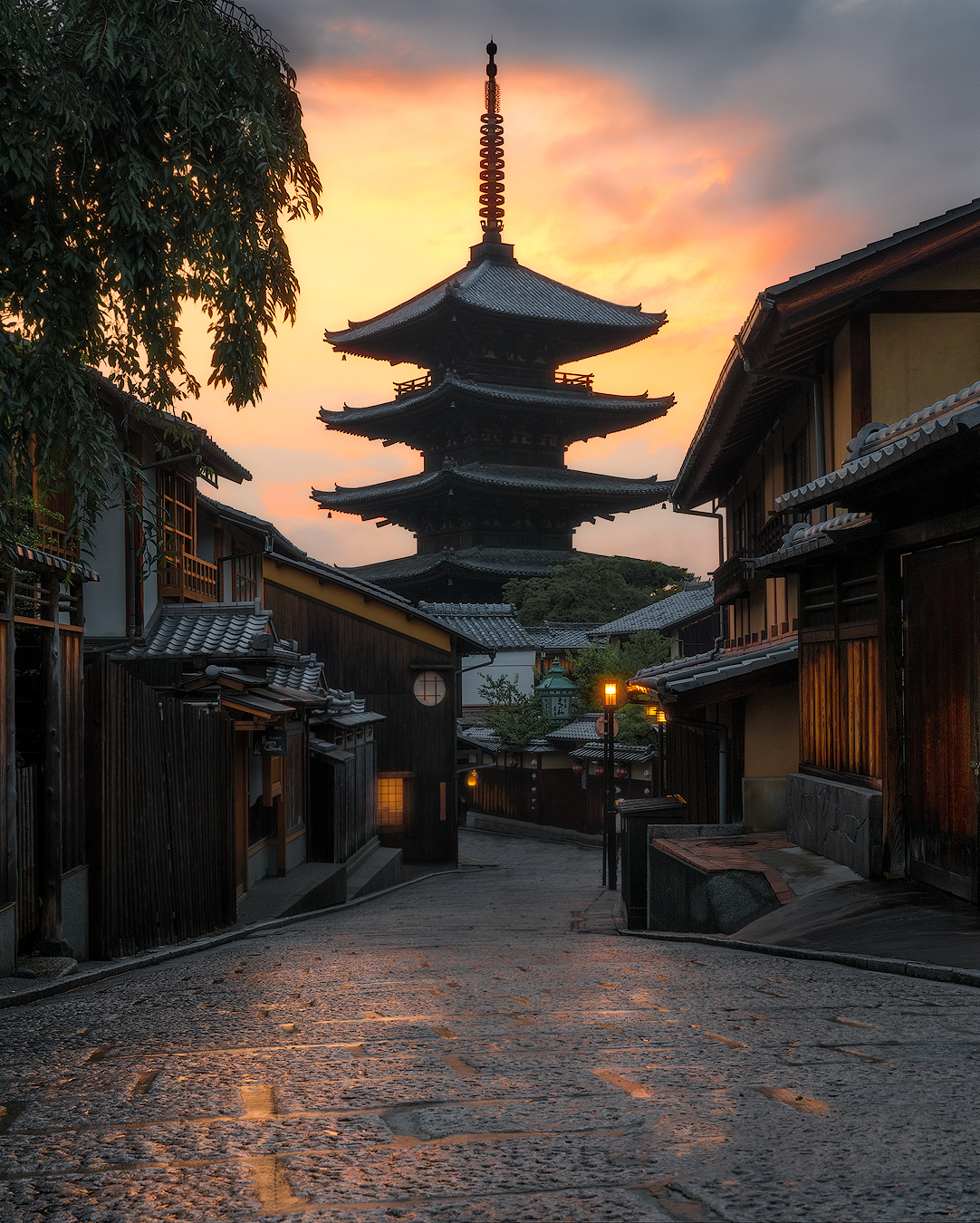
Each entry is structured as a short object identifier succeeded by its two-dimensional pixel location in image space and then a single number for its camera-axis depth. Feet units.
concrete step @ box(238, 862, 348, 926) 47.50
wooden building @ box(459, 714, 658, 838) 122.01
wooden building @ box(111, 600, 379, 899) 48.47
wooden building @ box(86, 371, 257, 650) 57.41
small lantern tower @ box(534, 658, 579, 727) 135.44
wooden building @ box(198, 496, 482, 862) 97.09
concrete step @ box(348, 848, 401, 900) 69.00
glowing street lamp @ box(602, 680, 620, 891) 77.61
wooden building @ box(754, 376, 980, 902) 26.68
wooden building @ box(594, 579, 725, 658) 140.26
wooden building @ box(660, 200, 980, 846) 35.70
